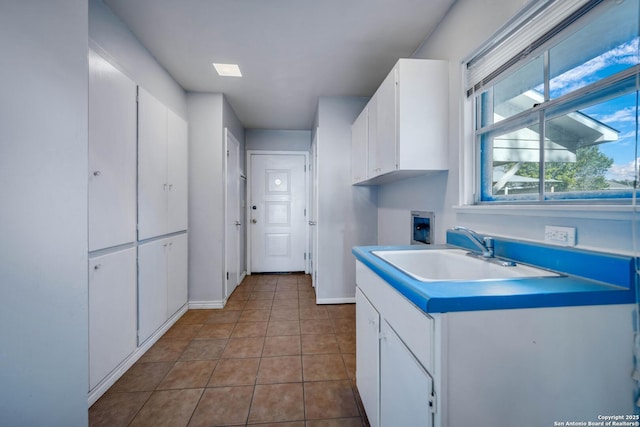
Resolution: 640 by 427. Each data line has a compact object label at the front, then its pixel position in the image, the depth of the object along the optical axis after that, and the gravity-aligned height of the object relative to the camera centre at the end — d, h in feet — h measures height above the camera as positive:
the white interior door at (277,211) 14.38 -0.10
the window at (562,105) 2.84 +1.39
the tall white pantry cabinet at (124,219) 4.98 -0.24
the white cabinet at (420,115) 5.32 +1.94
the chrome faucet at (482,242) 3.87 -0.49
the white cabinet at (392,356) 2.43 -1.74
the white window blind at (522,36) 3.30 +2.57
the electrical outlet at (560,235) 3.01 -0.29
